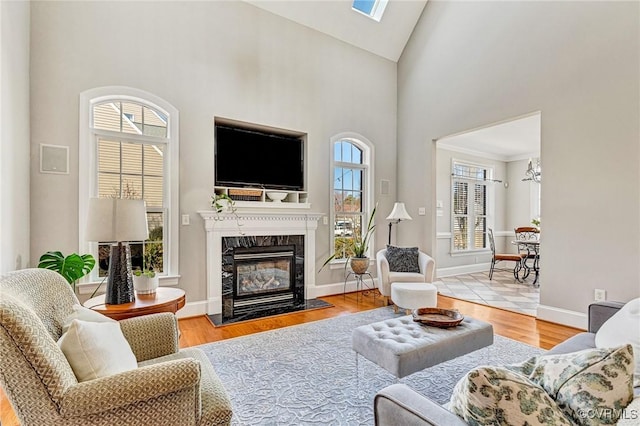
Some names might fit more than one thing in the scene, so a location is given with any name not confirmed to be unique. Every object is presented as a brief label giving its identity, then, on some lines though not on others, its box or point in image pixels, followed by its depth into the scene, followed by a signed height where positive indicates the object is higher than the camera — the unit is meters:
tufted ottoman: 1.89 -0.81
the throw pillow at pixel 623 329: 1.54 -0.58
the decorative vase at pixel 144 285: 2.52 -0.57
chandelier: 5.72 +0.78
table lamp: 2.16 -0.13
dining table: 6.03 -0.76
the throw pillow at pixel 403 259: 4.38 -0.62
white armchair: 4.11 -0.80
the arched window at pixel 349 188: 5.09 +0.40
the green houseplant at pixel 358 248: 4.61 -0.55
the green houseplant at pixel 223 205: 3.94 +0.10
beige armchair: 1.00 -0.59
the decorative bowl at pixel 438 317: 2.23 -0.76
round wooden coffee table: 2.13 -0.65
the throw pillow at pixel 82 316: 1.47 -0.49
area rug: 1.97 -1.22
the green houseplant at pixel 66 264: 2.73 -0.45
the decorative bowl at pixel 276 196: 4.50 +0.24
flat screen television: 4.14 +0.74
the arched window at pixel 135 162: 3.36 +0.56
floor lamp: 4.80 +0.01
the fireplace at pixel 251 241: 3.93 -0.38
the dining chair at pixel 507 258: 6.15 -0.85
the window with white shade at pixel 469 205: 7.03 +0.19
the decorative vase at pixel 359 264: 4.59 -0.73
